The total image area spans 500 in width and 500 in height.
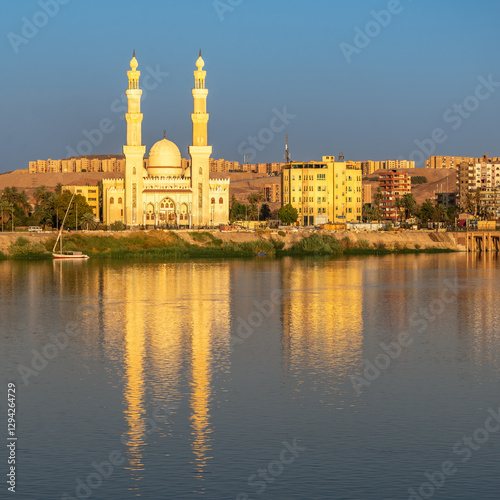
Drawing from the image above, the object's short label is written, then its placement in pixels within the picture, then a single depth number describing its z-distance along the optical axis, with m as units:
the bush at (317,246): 103.31
